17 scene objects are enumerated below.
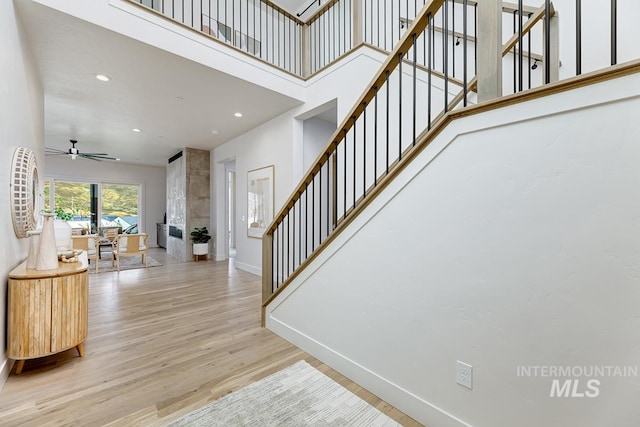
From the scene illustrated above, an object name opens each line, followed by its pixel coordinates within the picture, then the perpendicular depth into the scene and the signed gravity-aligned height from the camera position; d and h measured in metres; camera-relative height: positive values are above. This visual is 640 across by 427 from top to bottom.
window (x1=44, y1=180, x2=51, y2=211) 7.68 +0.51
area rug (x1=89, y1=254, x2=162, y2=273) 5.59 -1.17
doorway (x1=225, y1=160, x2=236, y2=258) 7.00 +0.36
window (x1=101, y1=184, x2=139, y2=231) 8.84 +0.21
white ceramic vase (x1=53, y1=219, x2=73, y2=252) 2.73 -0.24
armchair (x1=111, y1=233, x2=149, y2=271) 5.49 -0.68
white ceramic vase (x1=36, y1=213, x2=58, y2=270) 2.11 -0.29
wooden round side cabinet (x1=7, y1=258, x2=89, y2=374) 1.92 -0.74
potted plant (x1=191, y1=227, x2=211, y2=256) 6.48 -0.68
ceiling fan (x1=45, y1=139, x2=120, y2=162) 6.06 +1.51
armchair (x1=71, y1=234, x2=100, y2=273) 5.05 -0.62
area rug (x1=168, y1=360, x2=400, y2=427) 1.56 -1.20
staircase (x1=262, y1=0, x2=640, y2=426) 1.01 -0.20
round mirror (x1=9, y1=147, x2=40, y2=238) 2.12 +0.17
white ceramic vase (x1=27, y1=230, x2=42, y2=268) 2.16 -0.34
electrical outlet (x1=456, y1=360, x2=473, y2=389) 1.37 -0.82
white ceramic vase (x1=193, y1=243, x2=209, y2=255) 6.47 -0.88
